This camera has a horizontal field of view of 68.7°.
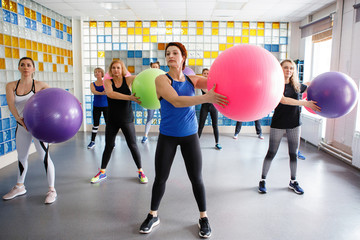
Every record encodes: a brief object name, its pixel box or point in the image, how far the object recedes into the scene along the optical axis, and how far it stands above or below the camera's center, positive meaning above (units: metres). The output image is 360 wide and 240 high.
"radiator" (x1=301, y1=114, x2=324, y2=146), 4.79 -0.81
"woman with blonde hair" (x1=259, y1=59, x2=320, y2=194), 2.66 -0.32
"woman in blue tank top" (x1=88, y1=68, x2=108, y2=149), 4.34 -0.24
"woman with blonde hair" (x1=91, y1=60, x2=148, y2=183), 2.77 -0.24
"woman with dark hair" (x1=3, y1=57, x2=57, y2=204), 2.45 -0.29
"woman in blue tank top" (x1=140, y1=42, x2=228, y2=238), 1.80 -0.32
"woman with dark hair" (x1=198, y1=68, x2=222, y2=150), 4.81 -0.57
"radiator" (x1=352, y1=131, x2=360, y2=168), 3.56 -0.85
